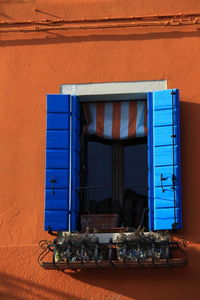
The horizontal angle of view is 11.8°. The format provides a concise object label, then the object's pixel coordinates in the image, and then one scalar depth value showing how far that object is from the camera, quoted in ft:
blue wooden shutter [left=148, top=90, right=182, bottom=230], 32.83
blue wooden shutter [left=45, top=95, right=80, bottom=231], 33.46
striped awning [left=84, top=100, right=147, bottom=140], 35.70
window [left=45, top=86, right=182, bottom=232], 33.04
